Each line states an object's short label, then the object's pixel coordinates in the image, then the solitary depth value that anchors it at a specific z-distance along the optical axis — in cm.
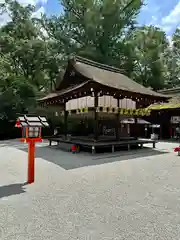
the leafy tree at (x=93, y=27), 2231
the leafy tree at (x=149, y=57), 2453
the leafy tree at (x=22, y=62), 1636
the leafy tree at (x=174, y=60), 2886
